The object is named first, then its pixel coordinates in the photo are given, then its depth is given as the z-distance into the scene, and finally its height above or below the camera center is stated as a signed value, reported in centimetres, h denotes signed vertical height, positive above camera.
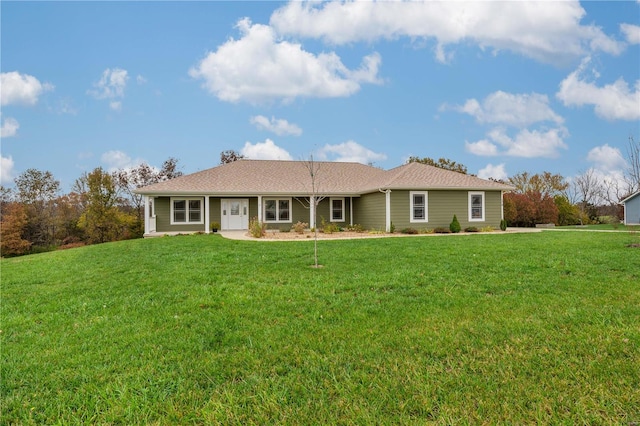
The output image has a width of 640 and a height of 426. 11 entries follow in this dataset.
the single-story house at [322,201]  1992 +134
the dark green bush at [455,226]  1941 -31
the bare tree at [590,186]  3784 +330
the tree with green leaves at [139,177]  3303 +461
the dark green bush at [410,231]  1897 -52
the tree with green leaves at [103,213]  2544 +92
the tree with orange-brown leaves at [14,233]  2631 -37
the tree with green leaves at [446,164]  4044 +625
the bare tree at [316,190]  2173 +196
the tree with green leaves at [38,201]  2966 +236
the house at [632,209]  2872 +64
